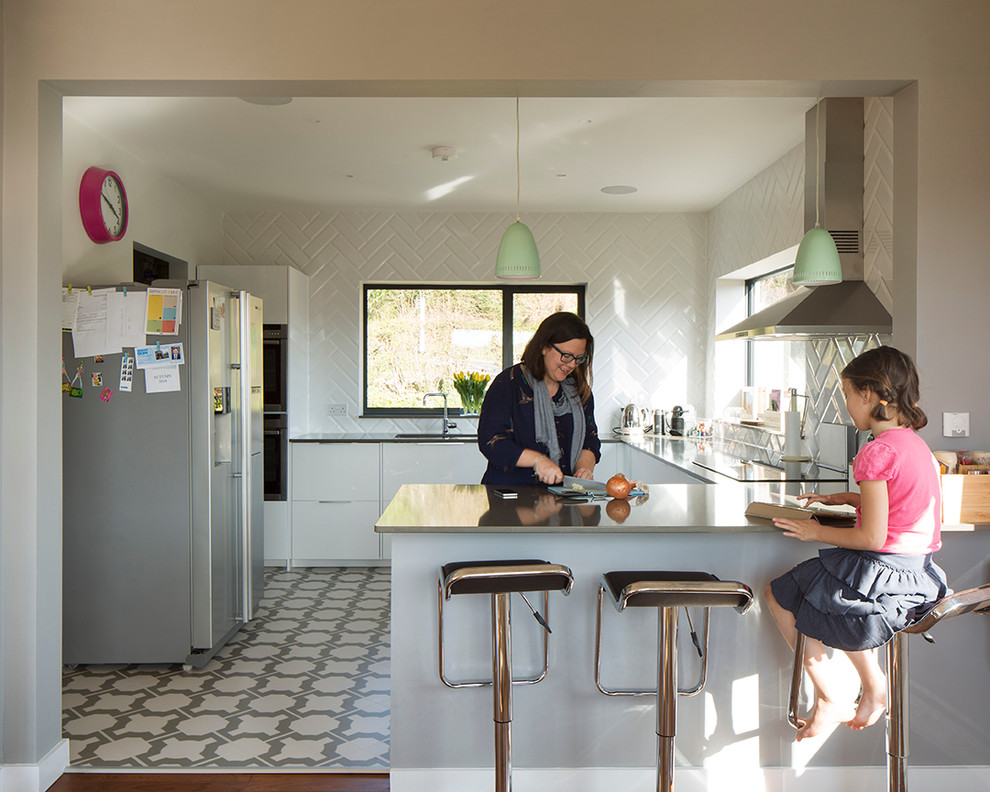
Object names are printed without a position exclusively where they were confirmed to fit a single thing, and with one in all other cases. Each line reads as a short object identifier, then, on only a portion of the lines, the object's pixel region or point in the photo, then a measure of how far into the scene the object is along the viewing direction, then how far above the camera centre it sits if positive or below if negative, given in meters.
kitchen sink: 5.43 -0.34
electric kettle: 5.67 -0.22
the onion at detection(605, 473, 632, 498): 2.62 -0.33
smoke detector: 4.22 +1.27
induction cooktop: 3.56 -0.39
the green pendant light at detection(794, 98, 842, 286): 2.87 +0.47
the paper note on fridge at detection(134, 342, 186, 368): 3.47 +0.13
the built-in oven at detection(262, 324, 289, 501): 5.35 -0.08
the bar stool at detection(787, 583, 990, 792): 1.93 -0.75
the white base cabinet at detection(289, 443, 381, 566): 5.35 -0.77
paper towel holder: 3.88 -0.25
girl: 1.96 -0.37
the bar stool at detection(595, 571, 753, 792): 1.99 -0.54
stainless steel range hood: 3.38 +0.83
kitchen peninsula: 2.43 -0.93
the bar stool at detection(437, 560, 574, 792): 2.06 -0.53
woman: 2.90 -0.09
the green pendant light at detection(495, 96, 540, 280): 3.04 +0.51
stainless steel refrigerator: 3.49 -0.54
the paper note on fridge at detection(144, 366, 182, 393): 3.47 +0.03
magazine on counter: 2.28 -0.37
